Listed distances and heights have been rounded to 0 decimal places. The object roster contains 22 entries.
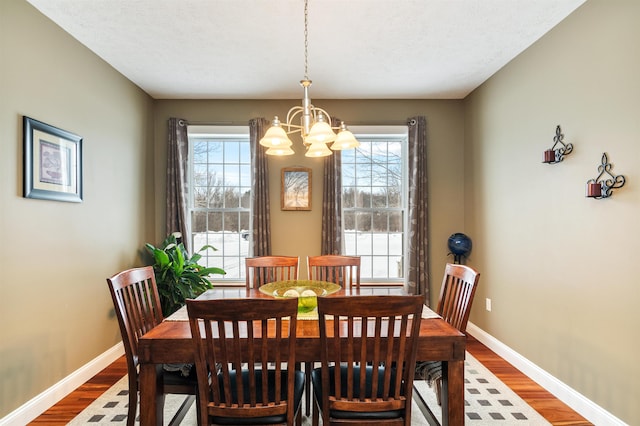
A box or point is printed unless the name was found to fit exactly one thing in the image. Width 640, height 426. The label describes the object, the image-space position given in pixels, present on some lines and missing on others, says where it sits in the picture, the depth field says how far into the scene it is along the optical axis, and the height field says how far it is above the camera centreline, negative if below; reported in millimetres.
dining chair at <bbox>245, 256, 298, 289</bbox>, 3047 -420
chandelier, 2061 +462
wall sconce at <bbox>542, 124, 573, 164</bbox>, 2654 +465
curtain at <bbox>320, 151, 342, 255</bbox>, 4207 +76
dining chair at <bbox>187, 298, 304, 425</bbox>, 1444 -605
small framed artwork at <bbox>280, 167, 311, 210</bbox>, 4309 +319
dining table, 1690 -662
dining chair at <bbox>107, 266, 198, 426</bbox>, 1906 -616
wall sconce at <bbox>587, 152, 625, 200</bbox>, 2213 +184
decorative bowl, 2138 -484
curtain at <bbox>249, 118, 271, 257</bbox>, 4176 +220
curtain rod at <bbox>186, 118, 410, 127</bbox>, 4316 +1110
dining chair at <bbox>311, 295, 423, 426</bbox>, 1491 -632
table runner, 2020 -574
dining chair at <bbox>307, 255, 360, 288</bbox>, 3086 -422
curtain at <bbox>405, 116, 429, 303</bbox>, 4211 +21
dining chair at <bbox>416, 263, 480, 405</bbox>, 2062 -547
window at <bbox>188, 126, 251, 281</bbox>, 4465 +214
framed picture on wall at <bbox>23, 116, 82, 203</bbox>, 2418 +403
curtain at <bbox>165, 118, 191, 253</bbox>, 4195 +392
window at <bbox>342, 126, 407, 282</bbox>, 4484 +101
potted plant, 3578 -605
